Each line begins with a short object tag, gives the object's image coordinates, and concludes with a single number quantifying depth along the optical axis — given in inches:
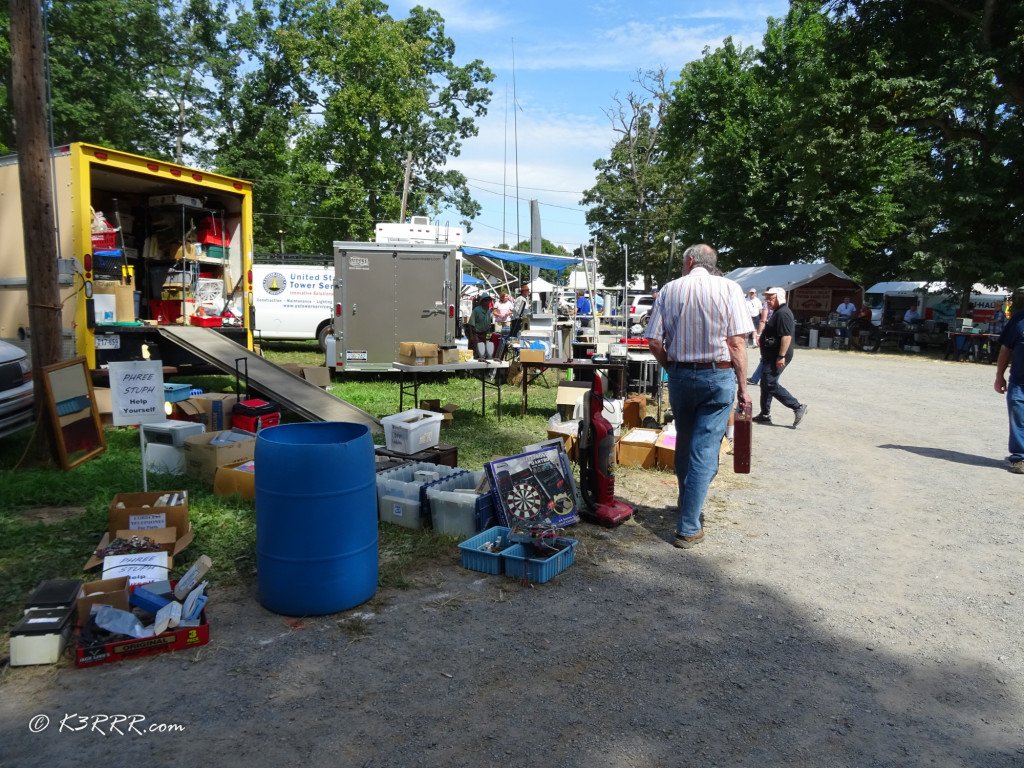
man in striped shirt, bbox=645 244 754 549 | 186.2
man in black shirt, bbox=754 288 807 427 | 360.5
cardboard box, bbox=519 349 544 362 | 379.6
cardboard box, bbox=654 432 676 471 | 278.4
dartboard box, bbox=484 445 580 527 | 194.5
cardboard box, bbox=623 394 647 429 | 345.1
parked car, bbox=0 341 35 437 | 248.5
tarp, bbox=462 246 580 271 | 621.0
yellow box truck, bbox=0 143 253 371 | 303.6
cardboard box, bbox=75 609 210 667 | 126.0
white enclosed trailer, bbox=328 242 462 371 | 505.7
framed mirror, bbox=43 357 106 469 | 248.4
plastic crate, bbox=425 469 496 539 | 193.2
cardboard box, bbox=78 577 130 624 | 132.3
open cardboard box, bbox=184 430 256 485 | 233.9
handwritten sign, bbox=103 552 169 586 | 151.9
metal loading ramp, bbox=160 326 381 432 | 308.7
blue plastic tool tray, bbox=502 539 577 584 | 167.0
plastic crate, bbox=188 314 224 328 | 396.2
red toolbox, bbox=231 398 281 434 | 305.6
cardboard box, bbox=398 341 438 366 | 376.5
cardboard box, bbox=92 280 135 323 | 327.3
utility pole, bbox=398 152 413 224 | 1233.8
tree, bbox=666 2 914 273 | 1120.2
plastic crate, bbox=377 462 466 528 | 201.5
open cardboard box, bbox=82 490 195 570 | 172.4
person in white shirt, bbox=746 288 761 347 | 890.1
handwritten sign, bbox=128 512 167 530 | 173.3
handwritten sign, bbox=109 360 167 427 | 205.9
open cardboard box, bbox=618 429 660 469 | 283.3
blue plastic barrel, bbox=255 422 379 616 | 140.7
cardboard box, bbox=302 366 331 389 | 414.3
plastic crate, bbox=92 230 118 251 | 335.0
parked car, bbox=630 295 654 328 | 832.3
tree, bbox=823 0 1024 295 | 836.0
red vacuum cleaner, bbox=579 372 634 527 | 207.5
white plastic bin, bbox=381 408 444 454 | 244.5
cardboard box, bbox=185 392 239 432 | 305.7
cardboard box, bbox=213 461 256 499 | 221.3
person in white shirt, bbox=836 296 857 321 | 1064.2
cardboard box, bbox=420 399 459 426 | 333.1
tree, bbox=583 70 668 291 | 2037.4
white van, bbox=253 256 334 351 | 698.2
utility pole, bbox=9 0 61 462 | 234.7
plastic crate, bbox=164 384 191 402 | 319.6
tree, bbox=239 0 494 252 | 1146.7
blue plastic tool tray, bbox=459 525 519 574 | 172.2
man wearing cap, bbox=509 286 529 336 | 709.9
